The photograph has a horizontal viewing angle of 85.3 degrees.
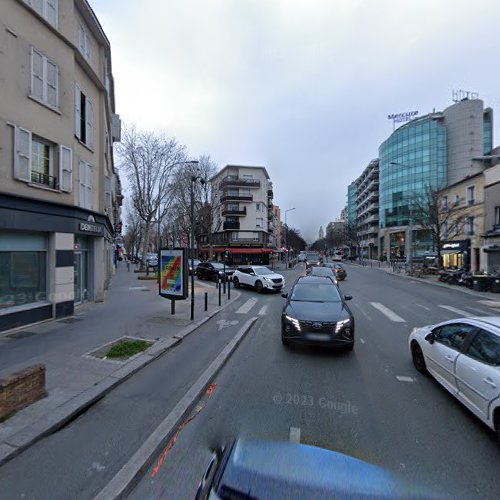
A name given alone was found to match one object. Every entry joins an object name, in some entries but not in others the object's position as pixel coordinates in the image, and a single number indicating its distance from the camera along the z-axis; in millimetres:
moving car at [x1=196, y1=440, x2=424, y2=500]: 1571
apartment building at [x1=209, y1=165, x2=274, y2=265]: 49219
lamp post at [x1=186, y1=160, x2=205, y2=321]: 9169
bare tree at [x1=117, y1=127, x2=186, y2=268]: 22062
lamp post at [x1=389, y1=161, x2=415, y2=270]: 28797
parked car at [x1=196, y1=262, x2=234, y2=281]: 22688
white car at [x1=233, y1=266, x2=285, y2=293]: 16203
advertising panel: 9539
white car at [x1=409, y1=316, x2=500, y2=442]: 3215
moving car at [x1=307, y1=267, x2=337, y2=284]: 17297
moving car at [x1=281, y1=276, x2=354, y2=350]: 5816
